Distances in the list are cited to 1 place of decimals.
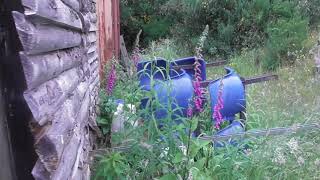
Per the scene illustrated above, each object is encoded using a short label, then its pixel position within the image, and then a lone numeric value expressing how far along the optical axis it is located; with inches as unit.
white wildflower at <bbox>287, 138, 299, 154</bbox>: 76.8
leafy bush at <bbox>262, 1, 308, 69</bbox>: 274.5
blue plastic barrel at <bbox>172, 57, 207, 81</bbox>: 155.1
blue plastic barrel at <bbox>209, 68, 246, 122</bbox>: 127.3
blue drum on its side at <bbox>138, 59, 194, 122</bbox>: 92.1
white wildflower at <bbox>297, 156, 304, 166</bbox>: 82.4
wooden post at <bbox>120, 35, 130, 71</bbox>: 244.9
